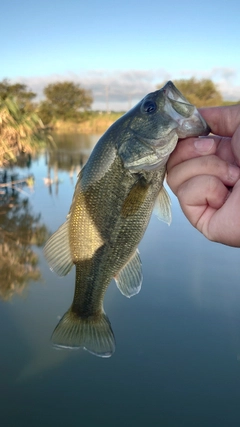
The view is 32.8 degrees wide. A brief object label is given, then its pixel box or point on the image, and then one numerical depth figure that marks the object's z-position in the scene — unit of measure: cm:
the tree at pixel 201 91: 2472
